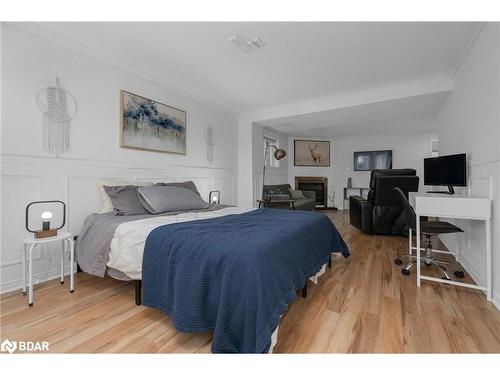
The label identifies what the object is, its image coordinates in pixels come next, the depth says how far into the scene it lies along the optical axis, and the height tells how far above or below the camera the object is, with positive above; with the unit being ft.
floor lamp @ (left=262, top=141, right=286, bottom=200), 17.88 +2.50
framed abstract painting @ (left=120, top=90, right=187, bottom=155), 9.78 +2.81
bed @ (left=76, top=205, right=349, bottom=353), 3.96 -1.63
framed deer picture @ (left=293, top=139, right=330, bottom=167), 25.18 +3.71
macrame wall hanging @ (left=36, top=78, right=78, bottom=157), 7.48 +2.33
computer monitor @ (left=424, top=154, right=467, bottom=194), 8.17 +0.64
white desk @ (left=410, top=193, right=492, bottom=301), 6.36 -0.65
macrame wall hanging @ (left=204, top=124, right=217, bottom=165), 14.14 +2.83
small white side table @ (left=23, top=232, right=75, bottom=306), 5.89 -1.88
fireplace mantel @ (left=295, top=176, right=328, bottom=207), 25.67 +0.01
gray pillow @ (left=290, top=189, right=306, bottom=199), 20.51 -0.61
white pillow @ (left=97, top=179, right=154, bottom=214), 8.16 -0.26
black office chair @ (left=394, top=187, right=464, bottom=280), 7.45 -1.38
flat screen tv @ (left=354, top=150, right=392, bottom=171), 24.47 +2.89
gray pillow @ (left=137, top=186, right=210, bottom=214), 8.11 -0.44
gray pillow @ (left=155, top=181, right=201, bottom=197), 10.24 +0.11
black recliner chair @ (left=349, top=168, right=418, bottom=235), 12.80 -0.87
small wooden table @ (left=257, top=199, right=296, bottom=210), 15.87 -1.14
